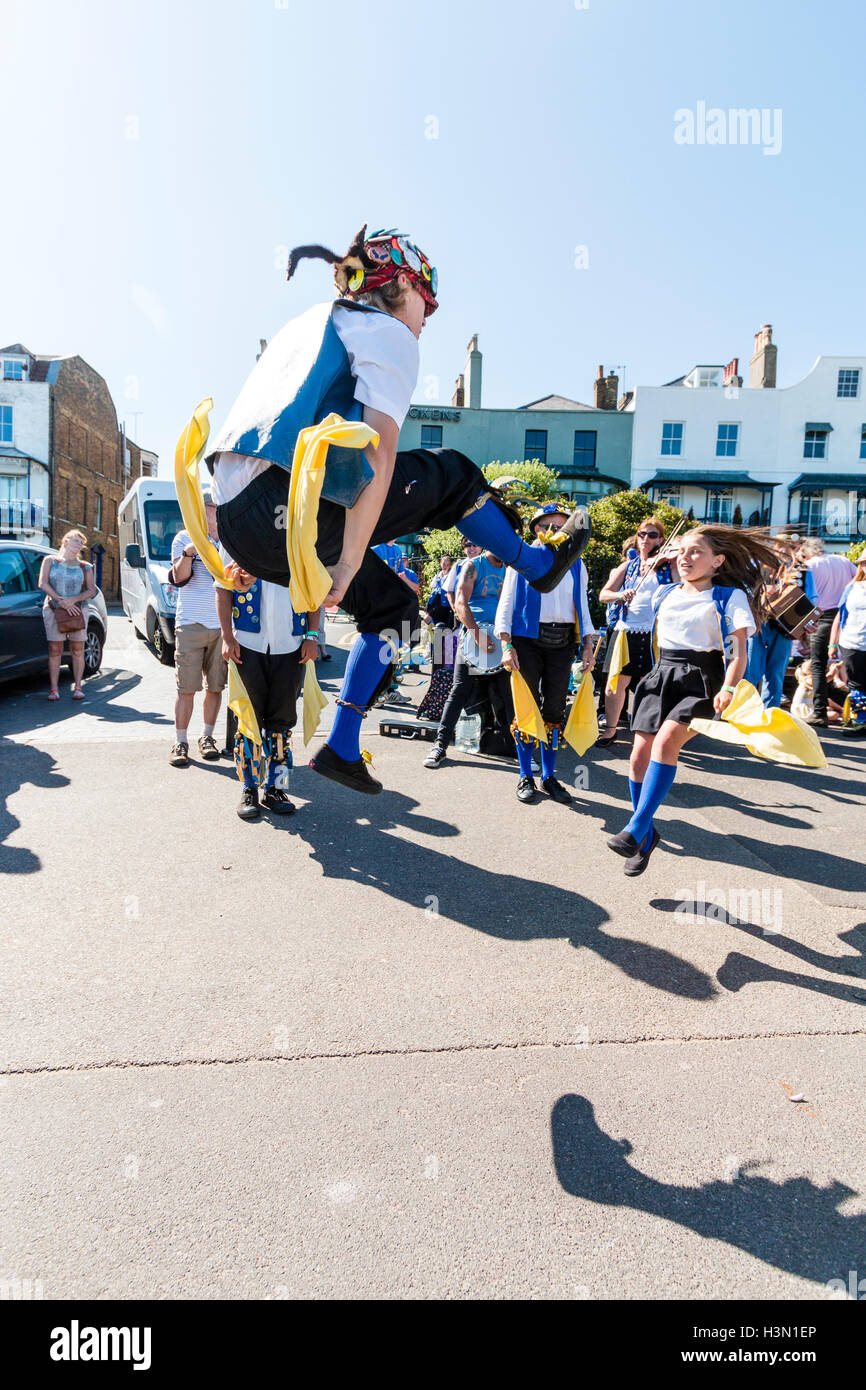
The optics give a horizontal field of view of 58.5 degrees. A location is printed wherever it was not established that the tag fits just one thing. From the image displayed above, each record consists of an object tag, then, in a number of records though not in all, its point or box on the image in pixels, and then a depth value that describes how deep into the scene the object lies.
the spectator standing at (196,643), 6.38
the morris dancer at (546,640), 5.69
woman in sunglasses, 6.89
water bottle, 7.28
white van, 11.05
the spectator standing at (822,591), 9.03
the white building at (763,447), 39.41
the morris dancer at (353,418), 2.16
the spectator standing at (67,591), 8.88
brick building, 34.88
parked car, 8.56
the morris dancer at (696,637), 3.83
